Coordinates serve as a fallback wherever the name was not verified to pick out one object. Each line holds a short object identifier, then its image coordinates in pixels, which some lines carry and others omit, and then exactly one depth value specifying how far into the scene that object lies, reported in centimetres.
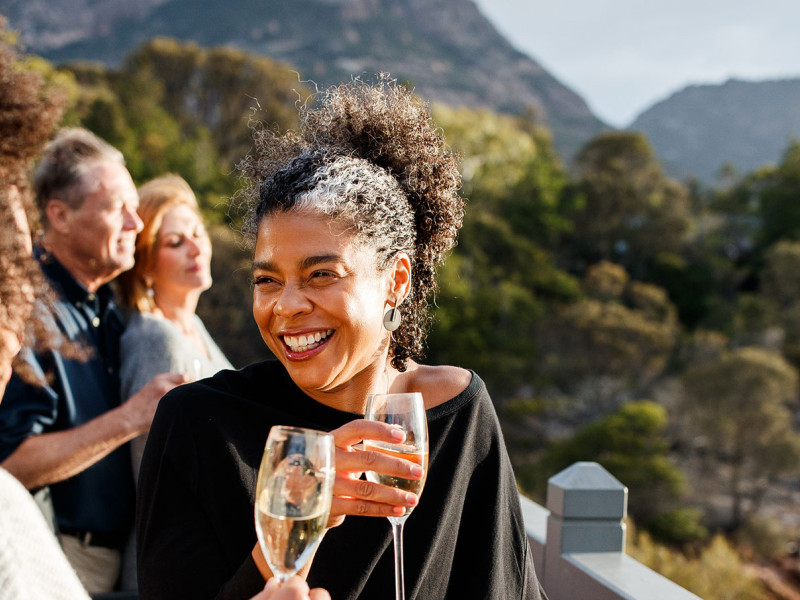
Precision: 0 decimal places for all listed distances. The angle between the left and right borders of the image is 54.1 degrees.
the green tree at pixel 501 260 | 2386
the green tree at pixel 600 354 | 2283
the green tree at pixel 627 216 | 3569
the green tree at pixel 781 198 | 3704
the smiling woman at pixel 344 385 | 158
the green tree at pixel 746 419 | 1883
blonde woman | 303
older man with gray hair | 229
